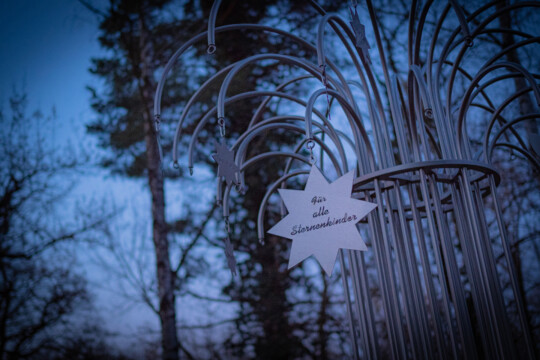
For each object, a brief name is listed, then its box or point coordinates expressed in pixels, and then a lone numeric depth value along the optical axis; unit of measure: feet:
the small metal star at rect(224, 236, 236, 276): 5.92
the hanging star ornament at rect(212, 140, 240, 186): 5.22
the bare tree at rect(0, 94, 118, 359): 13.60
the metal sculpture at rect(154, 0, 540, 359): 4.30
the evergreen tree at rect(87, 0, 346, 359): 15.28
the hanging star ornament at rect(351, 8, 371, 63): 4.77
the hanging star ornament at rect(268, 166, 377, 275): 4.21
